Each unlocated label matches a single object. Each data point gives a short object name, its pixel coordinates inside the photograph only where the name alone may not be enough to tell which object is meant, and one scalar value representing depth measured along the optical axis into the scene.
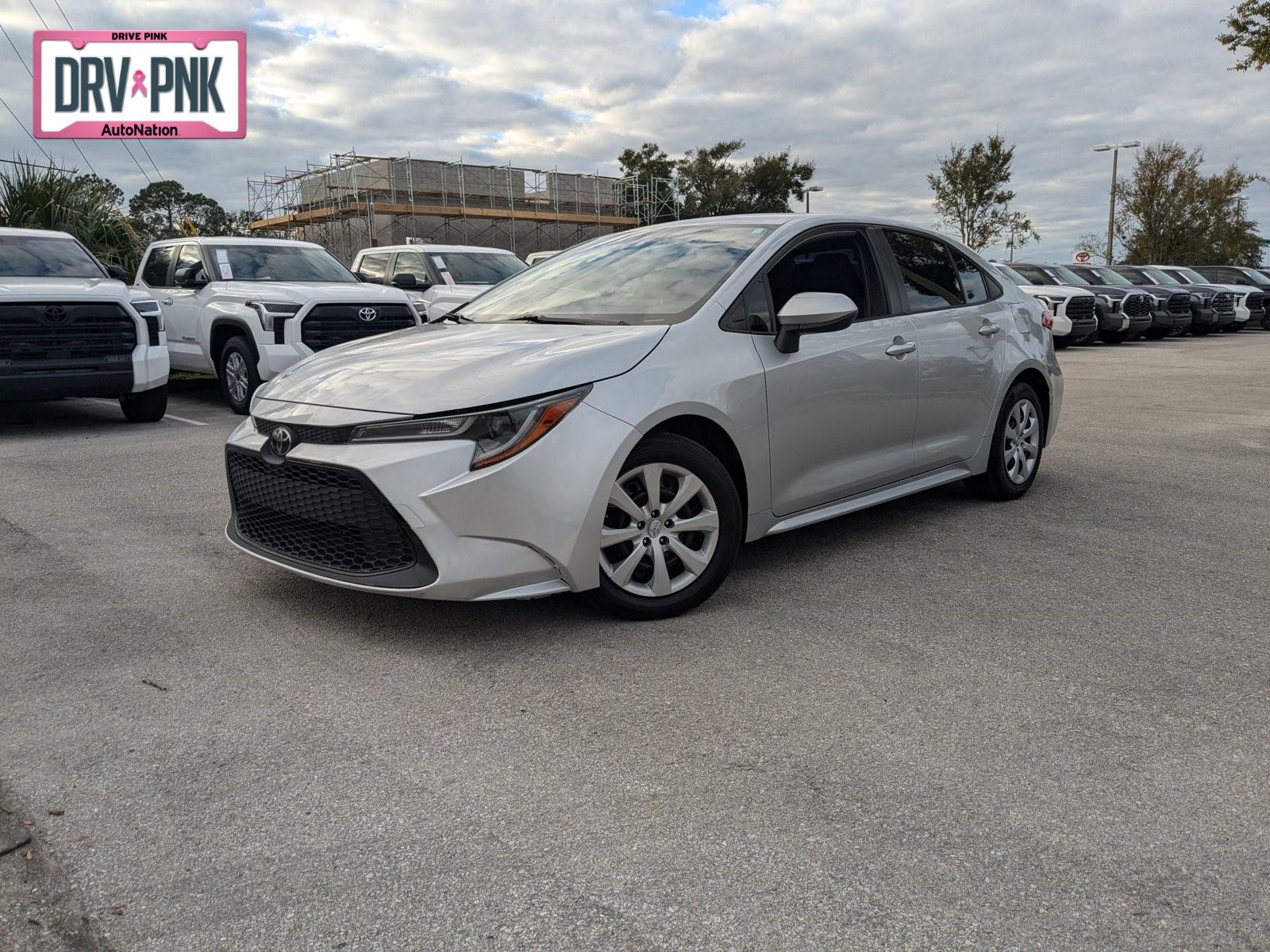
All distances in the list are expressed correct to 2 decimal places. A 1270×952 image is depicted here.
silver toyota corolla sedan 3.99
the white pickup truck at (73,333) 9.62
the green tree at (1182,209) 44.38
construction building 47.22
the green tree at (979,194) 42.16
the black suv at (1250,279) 30.70
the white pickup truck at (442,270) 14.21
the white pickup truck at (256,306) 11.12
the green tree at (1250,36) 19.20
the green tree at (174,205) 59.25
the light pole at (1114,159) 43.06
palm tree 16.41
